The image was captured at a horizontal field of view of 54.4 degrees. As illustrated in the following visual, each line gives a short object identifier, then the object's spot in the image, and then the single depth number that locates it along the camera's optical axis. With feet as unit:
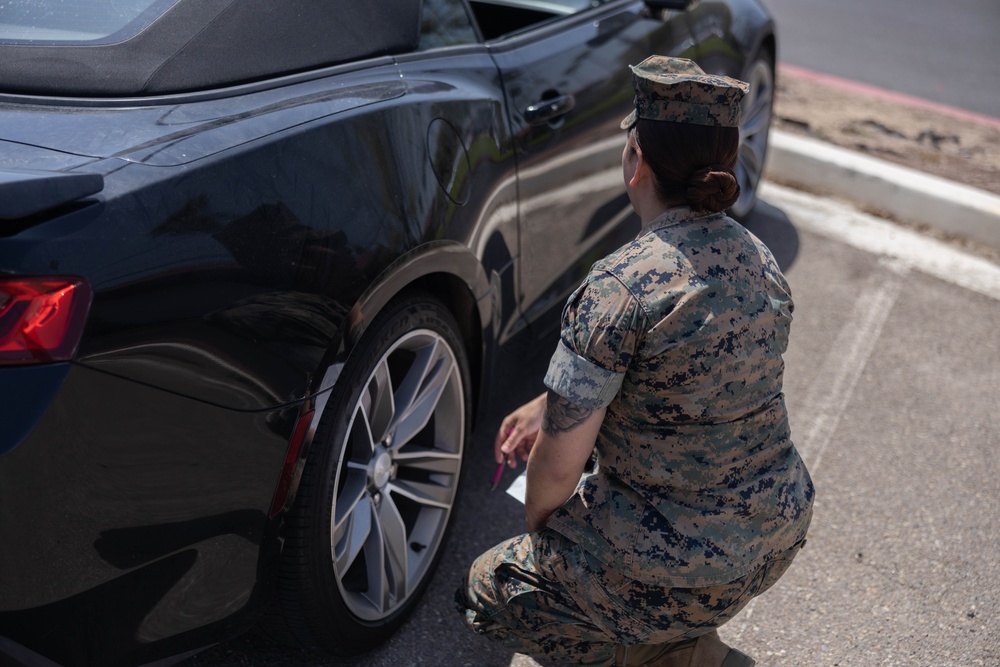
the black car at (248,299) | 4.91
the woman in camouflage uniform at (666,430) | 5.85
